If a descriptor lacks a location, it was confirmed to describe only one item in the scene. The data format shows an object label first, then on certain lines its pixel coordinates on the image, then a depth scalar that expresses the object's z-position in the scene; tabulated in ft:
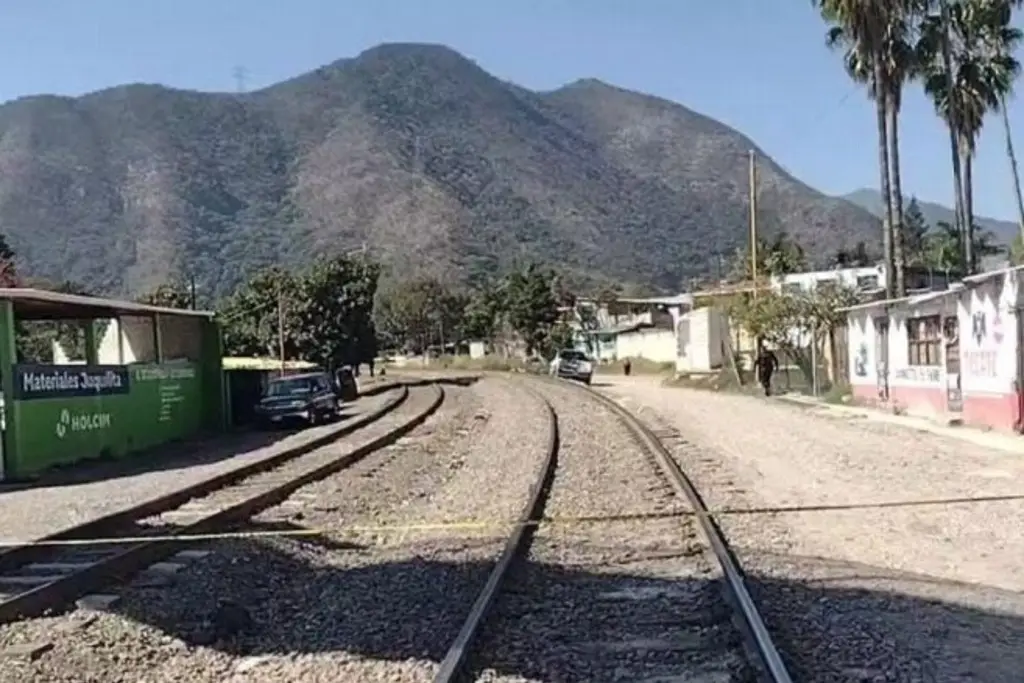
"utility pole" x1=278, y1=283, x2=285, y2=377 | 231.59
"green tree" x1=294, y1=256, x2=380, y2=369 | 266.77
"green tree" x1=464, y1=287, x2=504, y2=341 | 406.41
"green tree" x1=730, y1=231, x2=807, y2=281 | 272.51
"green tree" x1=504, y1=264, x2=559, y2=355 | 356.59
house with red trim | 85.35
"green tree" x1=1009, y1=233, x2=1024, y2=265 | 189.98
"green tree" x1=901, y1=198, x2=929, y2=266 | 306.96
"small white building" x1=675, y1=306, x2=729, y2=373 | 232.73
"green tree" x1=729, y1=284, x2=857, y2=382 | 165.06
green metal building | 83.46
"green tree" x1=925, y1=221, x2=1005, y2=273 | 266.57
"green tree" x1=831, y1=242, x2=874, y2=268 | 301.96
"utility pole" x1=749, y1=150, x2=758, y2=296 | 197.98
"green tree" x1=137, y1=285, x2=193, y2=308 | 291.38
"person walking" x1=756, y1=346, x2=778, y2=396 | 160.35
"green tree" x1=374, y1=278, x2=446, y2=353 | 467.93
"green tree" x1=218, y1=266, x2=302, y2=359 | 268.82
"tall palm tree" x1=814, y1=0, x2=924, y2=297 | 144.46
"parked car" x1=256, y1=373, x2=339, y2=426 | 125.18
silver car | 236.43
